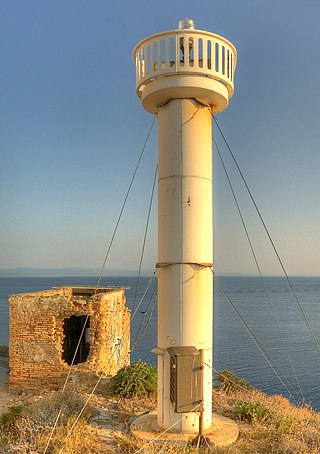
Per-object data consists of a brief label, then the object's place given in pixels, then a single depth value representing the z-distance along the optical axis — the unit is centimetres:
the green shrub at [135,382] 982
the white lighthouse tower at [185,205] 677
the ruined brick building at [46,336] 1261
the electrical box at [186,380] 642
